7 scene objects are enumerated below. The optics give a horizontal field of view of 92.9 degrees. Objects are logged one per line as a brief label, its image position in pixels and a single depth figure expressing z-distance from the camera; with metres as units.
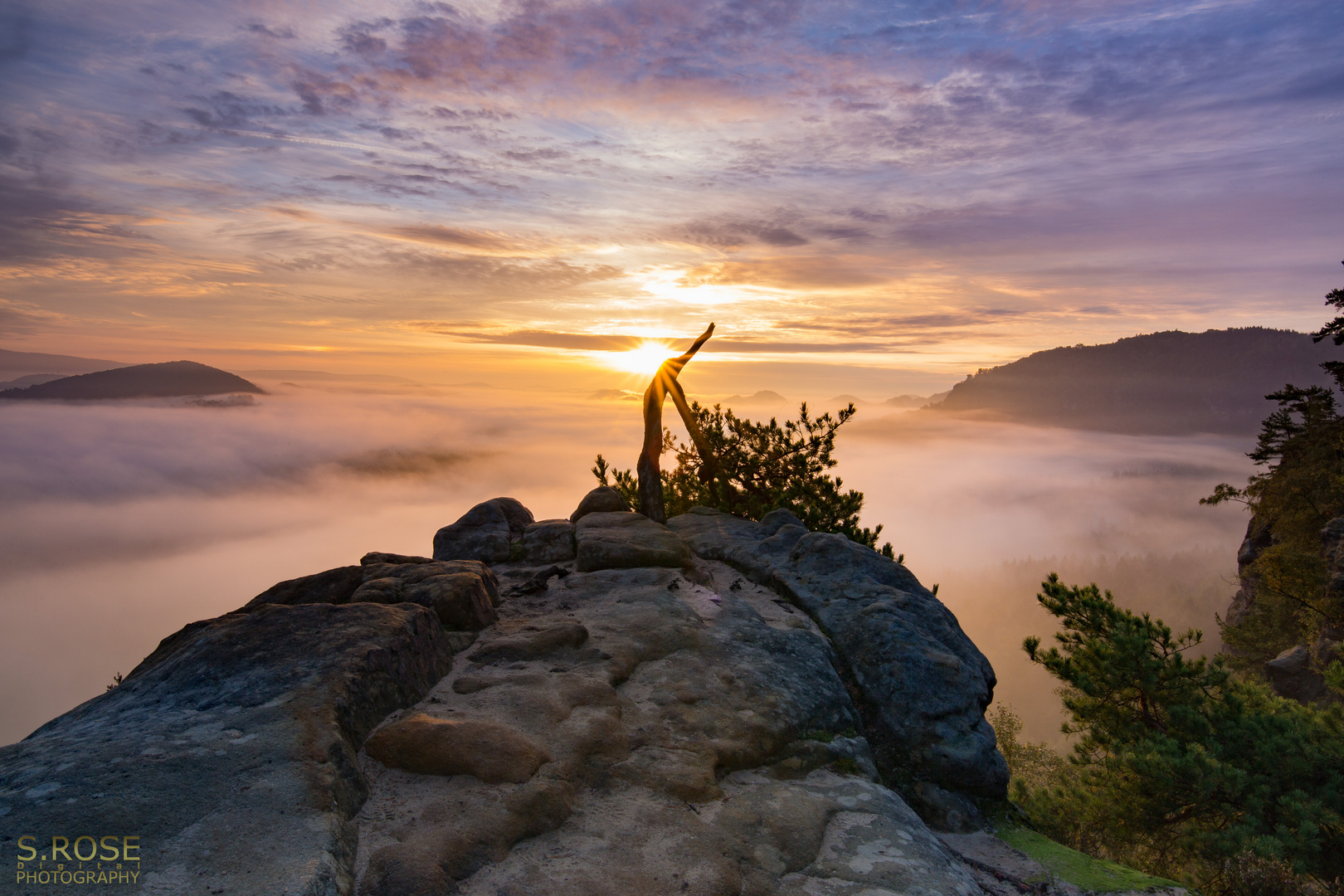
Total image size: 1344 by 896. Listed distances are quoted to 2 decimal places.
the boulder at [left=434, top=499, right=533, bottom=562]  17.61
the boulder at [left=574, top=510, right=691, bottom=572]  16.50
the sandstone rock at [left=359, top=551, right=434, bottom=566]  15.06
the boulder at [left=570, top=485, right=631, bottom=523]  20.83
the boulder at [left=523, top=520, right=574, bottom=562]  17.52
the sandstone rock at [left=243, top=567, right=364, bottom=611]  12.45
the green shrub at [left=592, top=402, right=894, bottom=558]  25.36
